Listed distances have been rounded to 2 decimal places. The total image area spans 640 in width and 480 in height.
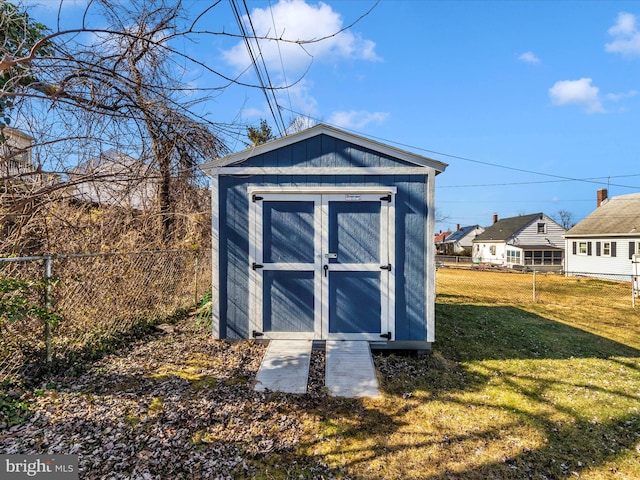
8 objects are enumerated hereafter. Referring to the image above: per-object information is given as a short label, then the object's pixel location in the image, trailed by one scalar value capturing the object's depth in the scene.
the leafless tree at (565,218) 55.71
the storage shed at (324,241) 3.96
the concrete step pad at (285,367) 3.05
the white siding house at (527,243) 26.88
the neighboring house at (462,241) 40.81
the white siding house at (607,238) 16.81
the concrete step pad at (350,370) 3.02
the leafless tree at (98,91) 2.64
